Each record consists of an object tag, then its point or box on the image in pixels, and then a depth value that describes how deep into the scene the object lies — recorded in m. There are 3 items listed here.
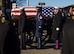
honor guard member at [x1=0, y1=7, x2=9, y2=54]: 2.10
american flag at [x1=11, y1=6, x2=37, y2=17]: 9.52
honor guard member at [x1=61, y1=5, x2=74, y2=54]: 1.96
